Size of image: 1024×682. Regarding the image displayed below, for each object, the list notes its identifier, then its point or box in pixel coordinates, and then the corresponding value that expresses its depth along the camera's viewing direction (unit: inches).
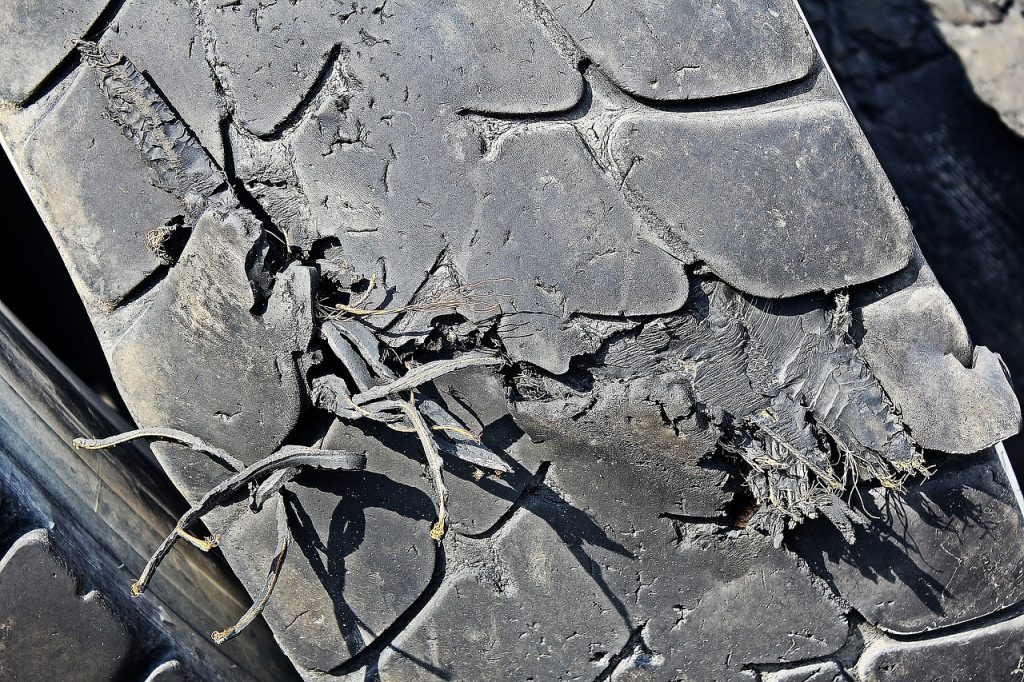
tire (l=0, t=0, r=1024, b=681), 31.3
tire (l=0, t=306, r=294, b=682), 32.0
